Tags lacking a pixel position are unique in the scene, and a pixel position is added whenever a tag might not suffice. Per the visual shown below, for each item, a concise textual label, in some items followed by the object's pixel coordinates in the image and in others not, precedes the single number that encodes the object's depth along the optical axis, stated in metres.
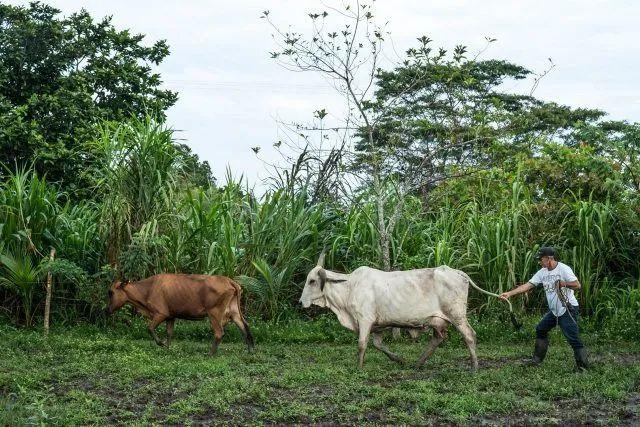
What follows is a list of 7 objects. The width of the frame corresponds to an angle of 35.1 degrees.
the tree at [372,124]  14.17
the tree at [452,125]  14.25
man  10.58
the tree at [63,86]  19.91
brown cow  12.02
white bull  11.01
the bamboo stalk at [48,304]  13.56
